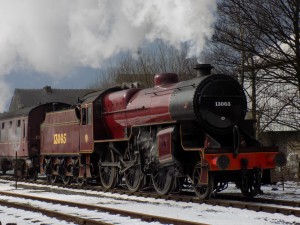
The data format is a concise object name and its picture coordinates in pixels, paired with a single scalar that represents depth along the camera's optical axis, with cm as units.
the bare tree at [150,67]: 3941
